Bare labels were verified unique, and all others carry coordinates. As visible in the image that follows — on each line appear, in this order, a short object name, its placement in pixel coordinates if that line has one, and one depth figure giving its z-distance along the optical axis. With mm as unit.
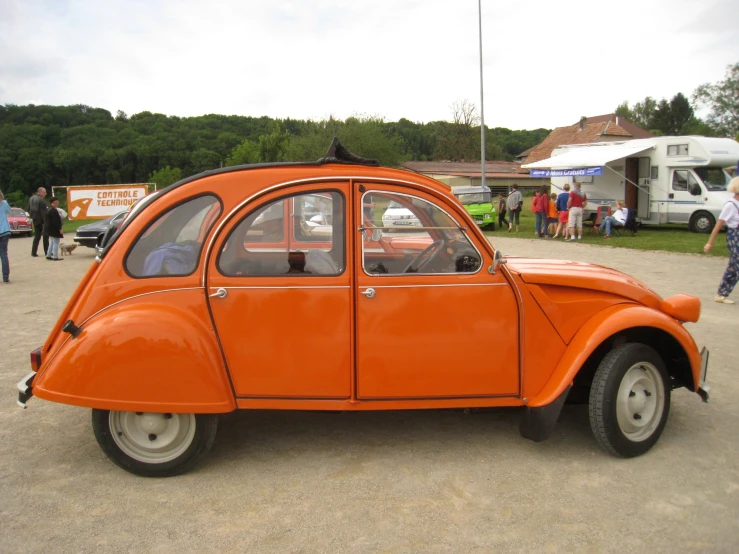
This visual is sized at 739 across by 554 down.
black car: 16391
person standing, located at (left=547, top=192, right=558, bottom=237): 19312
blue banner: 19672
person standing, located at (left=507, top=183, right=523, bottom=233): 21953
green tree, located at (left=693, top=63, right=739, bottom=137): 61125
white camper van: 18859
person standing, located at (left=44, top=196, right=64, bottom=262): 15232
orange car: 3293
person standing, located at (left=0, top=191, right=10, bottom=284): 10491
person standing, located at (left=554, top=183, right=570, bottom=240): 18984
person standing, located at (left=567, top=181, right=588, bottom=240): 17891
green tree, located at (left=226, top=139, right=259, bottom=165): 65500
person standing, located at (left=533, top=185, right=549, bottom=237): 19469
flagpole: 26797
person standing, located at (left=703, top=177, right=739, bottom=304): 7422
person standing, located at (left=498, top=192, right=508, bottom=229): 23719
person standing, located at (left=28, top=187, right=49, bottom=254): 15797
